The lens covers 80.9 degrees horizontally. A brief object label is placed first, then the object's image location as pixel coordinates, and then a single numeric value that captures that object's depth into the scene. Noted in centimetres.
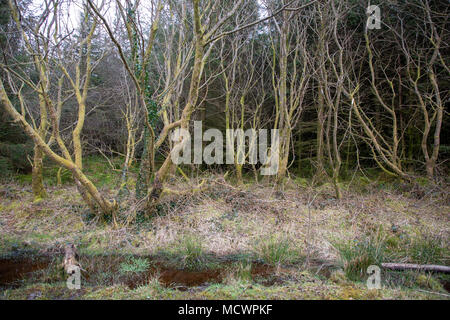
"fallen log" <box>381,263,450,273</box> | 373
